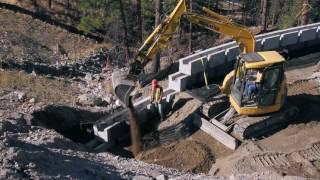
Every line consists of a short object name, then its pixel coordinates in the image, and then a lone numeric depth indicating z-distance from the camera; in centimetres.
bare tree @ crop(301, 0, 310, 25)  2625
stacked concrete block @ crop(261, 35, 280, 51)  2164
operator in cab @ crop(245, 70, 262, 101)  1600
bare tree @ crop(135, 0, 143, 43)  2771
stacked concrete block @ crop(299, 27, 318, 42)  2270
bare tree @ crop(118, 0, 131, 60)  2646
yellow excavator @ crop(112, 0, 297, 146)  1599
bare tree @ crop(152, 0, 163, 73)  2123
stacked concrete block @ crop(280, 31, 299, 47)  2220
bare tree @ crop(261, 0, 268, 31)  2740
